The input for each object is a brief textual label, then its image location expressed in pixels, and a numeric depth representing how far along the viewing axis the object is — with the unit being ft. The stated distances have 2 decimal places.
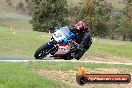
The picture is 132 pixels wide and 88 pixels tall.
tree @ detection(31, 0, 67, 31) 249.96
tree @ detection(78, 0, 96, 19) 291.46
